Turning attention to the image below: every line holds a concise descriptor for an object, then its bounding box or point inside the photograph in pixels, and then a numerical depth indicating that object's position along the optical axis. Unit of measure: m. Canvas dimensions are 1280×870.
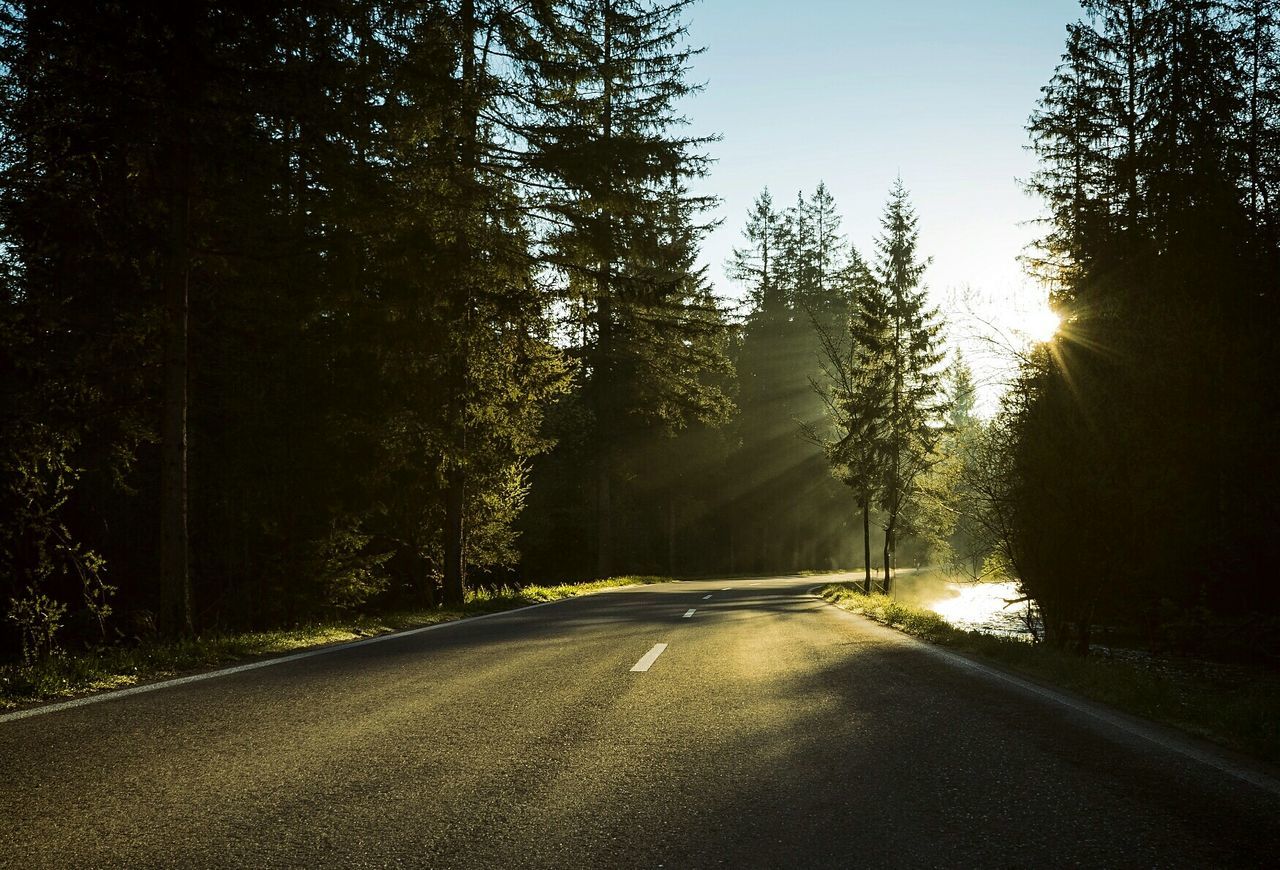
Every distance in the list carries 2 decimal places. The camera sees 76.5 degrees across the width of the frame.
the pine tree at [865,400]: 28.83
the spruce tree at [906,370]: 28.42
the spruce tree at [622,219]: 15.89
